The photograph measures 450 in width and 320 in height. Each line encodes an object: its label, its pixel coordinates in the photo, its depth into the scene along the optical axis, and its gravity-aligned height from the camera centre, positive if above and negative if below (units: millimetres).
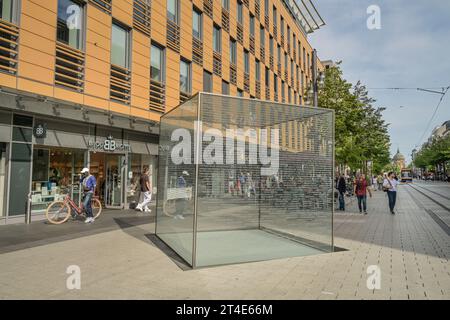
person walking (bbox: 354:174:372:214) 14773 -589
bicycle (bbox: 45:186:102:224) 10641 -1212
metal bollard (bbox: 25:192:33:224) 10641 -1273
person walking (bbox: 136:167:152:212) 14023 -753
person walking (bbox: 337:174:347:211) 15828 -634
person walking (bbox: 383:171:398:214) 14547 -476
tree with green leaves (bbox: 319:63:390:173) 21625 +3826
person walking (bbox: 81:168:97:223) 11008 -640
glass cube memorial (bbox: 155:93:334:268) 6543 +20
